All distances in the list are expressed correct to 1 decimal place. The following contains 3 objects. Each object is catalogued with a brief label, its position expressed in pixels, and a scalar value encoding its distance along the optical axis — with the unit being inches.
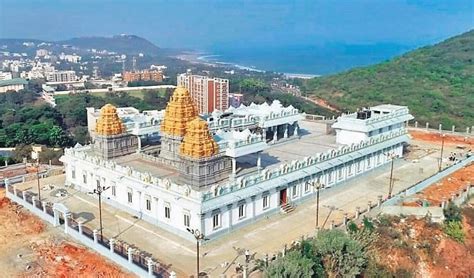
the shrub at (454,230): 1371.8
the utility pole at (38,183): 1528.8
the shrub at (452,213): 1423.5
